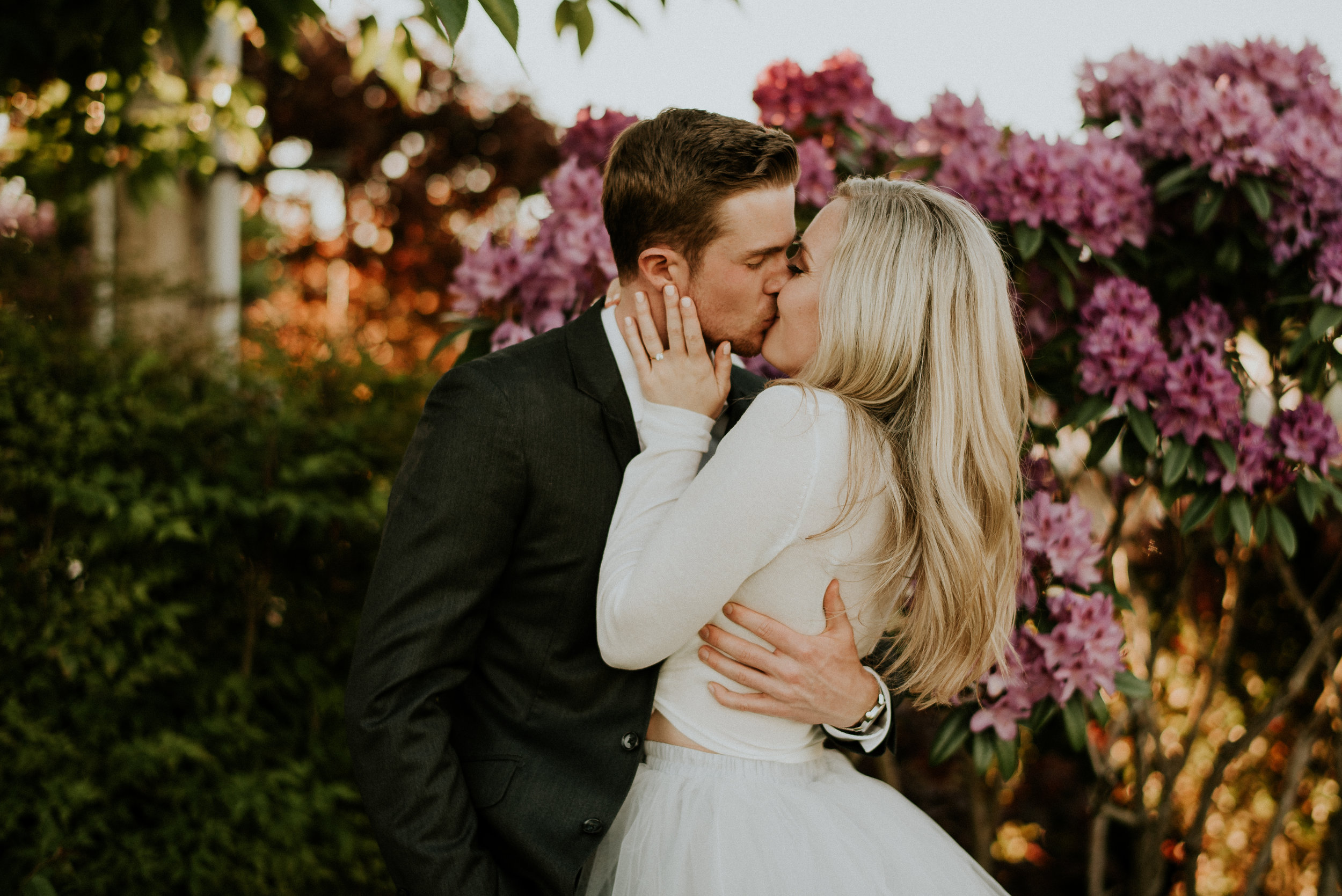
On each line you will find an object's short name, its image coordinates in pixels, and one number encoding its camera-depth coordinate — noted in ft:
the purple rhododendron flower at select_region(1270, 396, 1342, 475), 7.61
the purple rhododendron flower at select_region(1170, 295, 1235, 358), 7.73
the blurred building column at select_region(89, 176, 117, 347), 10.39
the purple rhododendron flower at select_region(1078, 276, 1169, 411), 7.45
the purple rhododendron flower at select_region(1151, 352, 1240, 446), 7.36
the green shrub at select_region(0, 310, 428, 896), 8.18
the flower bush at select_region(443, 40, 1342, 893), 7.20
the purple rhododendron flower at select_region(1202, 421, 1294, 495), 7.57
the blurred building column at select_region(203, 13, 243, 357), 13.66
